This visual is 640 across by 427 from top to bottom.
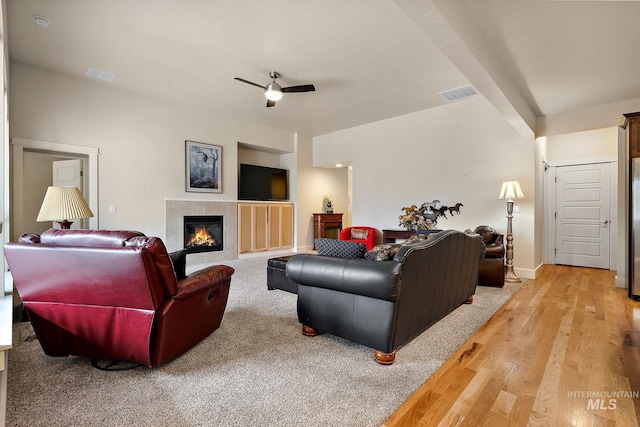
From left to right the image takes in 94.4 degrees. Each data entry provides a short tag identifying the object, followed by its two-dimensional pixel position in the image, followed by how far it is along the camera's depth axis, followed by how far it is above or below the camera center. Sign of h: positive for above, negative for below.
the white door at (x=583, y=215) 5.40 -0.05
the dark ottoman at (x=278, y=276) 3.68 -0.84
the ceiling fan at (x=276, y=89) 4.03 +1.68
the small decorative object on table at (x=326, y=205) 8.16 +0.17
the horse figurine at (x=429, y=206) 5.51 +0.11
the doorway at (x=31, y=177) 3.96 +0.52
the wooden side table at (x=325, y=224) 7.74 -0.34
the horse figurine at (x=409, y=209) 5.36 +0.05
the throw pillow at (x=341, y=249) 2.24 -0.29
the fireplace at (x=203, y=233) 5.70 -0.45
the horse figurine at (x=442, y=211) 5.41 +0.01
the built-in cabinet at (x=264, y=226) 6.54 -0.37
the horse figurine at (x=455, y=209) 5.28 +0.05
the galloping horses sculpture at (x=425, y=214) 5.22 -0.04
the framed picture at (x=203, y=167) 5.73 +0.87
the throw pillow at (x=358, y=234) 6.31 -0.49
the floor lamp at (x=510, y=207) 4.37 +0.08
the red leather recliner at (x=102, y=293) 1.71 -0.51
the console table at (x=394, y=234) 5.75 -0.46
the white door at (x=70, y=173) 4.67 +0.58
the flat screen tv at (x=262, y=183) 6.81 +0.67
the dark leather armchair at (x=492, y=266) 4.04 -0.75
